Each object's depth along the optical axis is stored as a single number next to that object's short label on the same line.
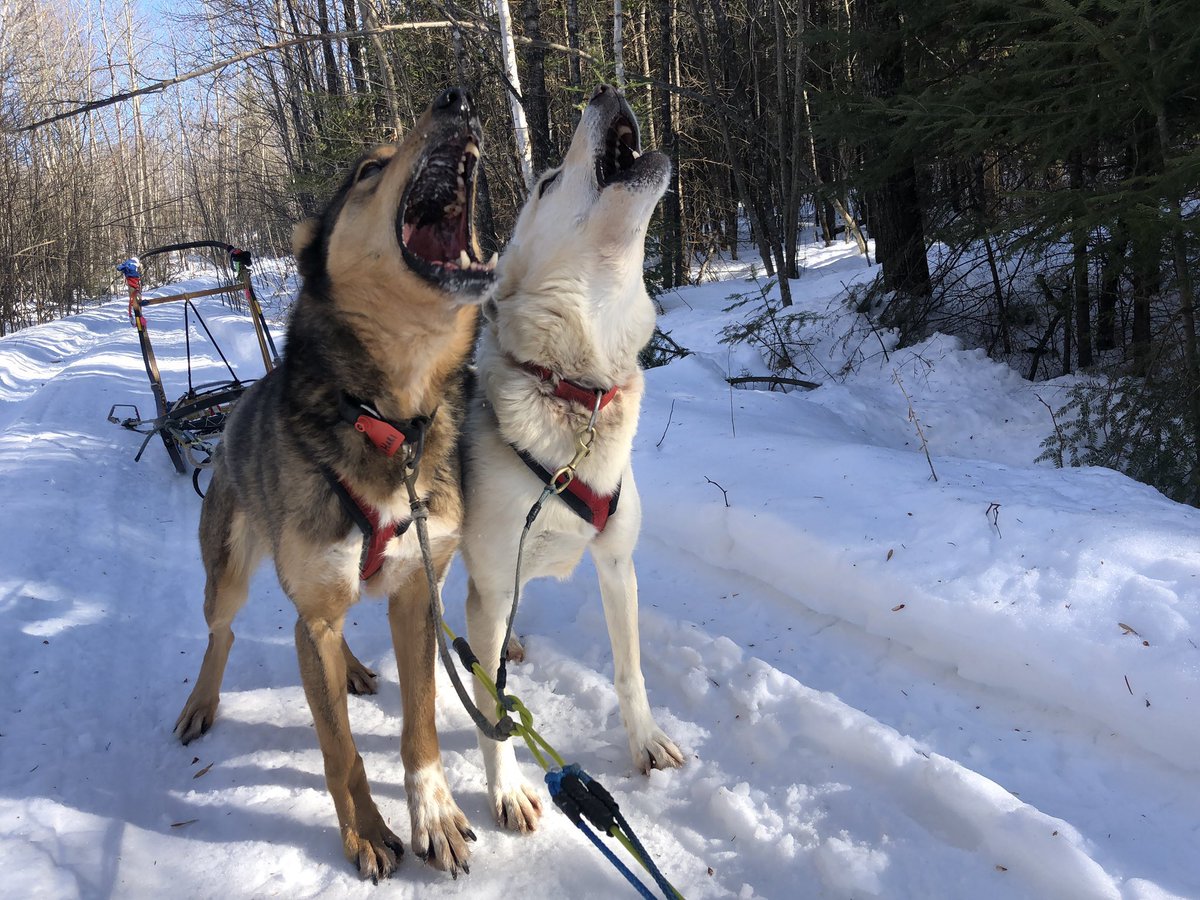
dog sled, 5.82
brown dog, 2.03
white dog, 2.33
